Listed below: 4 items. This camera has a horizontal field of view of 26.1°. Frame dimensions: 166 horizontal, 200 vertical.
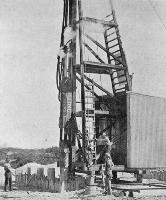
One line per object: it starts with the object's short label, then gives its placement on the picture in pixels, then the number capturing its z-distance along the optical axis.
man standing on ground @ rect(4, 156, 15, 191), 16.72
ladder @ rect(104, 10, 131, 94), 16.36
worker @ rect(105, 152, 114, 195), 12.66
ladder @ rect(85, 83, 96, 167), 14.75
